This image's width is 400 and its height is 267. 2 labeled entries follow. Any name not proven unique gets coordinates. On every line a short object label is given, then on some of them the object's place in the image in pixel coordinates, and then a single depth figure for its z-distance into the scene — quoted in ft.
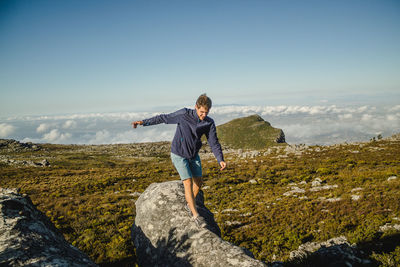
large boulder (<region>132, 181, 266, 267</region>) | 16.51
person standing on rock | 20.76
